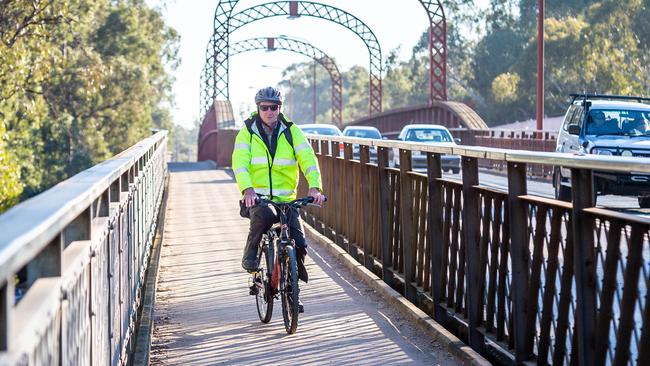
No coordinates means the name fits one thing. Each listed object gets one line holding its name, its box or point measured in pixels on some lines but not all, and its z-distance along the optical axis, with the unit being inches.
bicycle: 319.9
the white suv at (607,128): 777.6
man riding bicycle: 328.2
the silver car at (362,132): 1342.9
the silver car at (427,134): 1279.5
